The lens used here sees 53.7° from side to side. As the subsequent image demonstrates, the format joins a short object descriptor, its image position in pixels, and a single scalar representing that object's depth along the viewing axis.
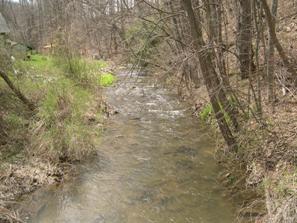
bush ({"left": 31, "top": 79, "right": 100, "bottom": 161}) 5.84
